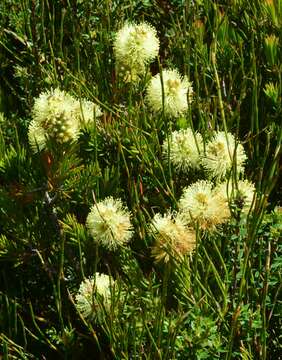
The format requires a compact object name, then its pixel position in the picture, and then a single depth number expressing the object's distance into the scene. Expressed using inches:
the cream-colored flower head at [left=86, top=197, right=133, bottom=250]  36.0
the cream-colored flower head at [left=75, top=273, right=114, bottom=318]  35.3
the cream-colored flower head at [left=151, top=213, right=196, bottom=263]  34.8
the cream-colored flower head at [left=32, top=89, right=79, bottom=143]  36.5
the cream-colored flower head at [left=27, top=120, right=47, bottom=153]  37.6
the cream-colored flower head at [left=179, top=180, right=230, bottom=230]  35.1
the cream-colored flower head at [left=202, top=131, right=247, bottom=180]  36.8
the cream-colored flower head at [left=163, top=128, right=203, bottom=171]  37.7
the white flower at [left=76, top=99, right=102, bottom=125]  39.2
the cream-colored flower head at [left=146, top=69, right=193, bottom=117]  38.4
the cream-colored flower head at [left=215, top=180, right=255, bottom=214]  35.4
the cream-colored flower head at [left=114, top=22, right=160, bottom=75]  39.2
